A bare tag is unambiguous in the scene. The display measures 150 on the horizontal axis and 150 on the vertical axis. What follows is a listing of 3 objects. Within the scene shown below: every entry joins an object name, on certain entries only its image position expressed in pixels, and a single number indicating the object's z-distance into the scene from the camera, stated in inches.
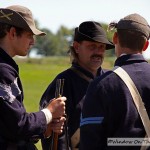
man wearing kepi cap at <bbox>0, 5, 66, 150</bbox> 280.3
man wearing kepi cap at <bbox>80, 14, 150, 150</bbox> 271.7
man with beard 379.5
